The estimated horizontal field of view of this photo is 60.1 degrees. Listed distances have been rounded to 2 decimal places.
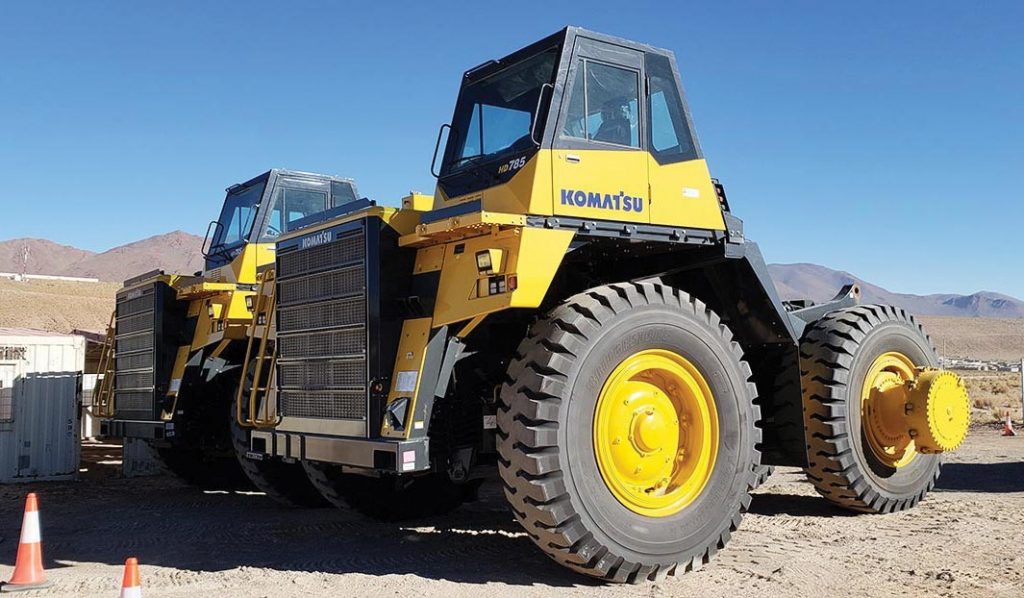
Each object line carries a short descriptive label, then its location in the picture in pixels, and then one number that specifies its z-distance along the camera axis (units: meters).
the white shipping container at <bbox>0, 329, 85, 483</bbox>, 12.98
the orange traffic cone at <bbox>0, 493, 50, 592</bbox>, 5.99
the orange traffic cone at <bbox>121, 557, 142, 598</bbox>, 4.12
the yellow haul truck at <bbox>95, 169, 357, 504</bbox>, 10.31
